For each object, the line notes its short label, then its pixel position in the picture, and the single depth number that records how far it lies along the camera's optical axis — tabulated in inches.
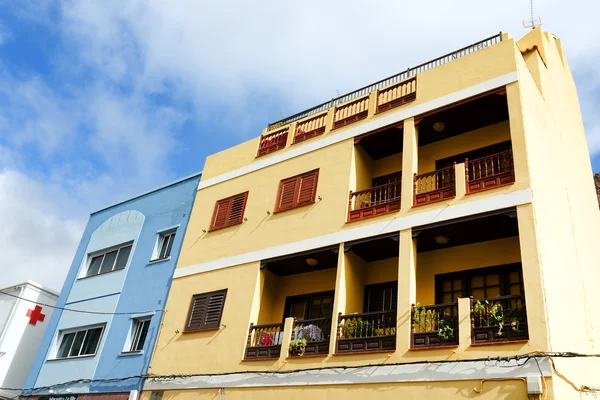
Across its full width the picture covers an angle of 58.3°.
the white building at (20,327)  874.1
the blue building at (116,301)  685.3
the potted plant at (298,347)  519.2
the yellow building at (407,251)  424.5
